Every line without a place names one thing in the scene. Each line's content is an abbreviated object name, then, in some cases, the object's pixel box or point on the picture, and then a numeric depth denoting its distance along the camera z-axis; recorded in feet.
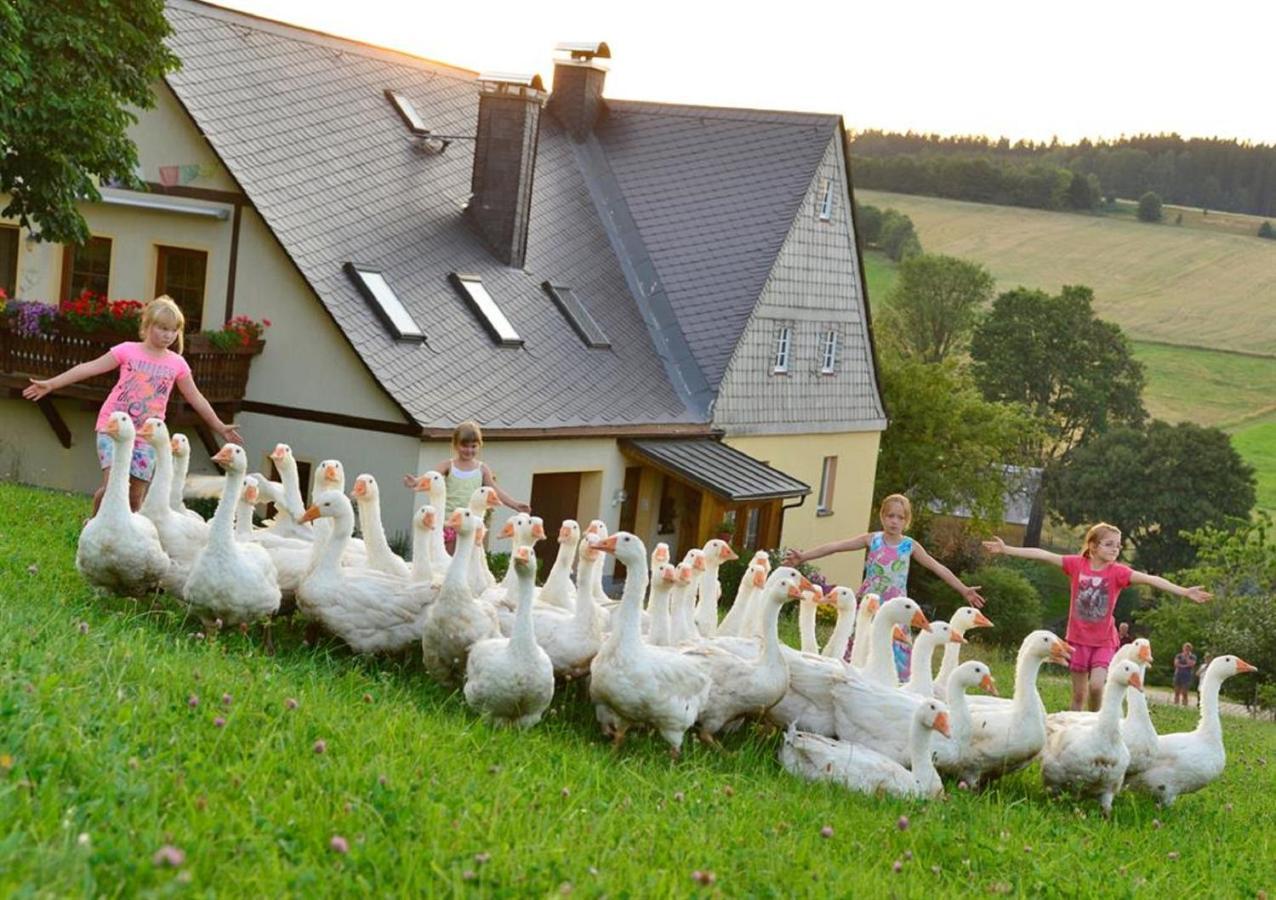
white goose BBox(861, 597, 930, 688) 38.78
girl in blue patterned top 44.57
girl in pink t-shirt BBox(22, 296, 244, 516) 41.19
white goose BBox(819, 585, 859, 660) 42.29
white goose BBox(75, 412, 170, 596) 35.04
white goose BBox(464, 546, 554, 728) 31.27
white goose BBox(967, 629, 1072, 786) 35.47
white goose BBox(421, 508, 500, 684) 33.91
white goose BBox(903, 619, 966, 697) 38.81
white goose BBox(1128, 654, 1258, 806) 37.32
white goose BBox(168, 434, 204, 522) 41.57
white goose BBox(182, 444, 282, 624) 34.14
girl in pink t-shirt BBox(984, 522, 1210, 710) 44.19
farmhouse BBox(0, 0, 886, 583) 84.58
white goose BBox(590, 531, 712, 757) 32.17
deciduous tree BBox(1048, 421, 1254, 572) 219.20
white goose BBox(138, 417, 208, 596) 36.58
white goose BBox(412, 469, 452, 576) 40.55
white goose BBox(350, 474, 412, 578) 38.32
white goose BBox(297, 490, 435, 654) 35.73
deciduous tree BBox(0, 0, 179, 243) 66.74
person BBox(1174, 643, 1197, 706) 117.92
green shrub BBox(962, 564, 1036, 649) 151.23
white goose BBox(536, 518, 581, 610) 38.73
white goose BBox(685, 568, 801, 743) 34.68
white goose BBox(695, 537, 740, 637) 41.83
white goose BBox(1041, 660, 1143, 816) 35.19
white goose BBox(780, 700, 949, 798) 32.45
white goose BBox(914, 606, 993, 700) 39.50
